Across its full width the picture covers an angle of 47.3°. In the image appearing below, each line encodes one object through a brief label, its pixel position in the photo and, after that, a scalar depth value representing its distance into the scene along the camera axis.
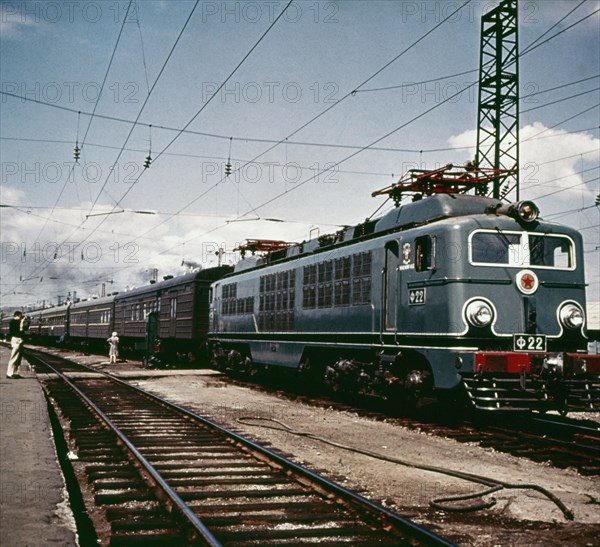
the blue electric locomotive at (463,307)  10.10
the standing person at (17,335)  17.25
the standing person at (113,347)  31.06
